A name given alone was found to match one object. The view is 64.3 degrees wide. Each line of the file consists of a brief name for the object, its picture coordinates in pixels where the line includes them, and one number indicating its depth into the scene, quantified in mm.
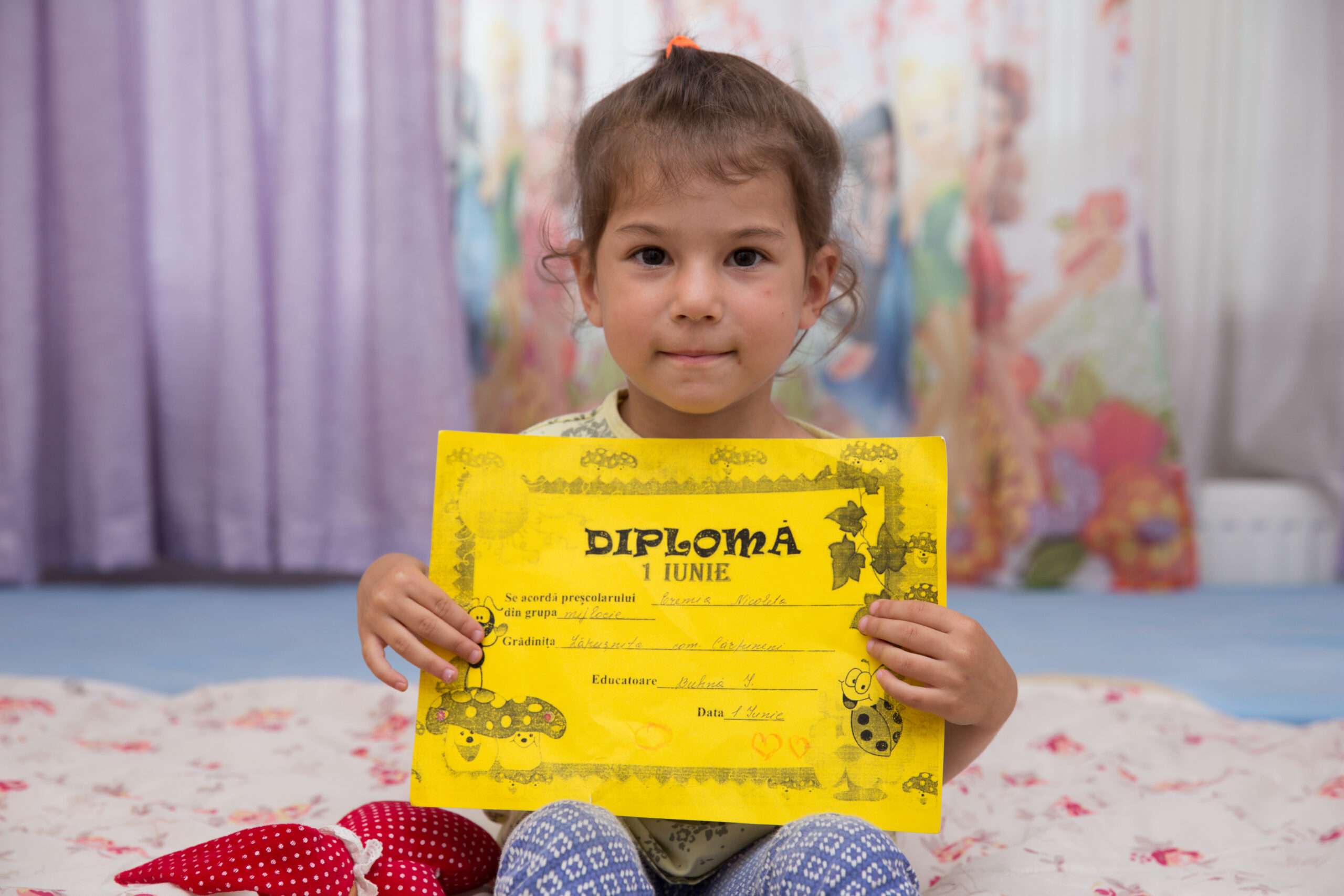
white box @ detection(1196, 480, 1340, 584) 2146
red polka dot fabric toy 685
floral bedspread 826
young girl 688
